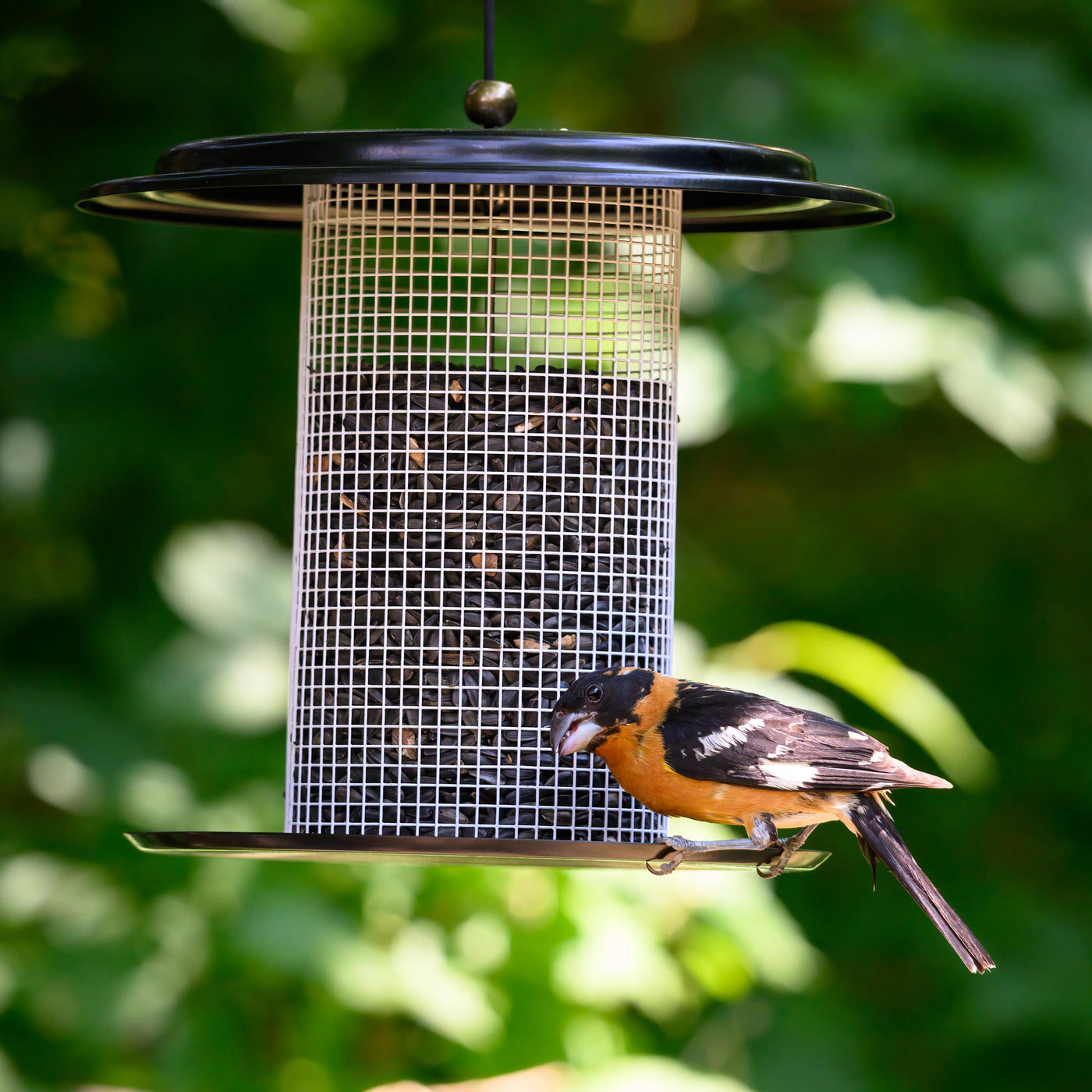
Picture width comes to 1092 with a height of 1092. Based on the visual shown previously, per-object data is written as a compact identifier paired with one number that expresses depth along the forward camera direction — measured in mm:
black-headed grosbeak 8758
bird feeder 9586
